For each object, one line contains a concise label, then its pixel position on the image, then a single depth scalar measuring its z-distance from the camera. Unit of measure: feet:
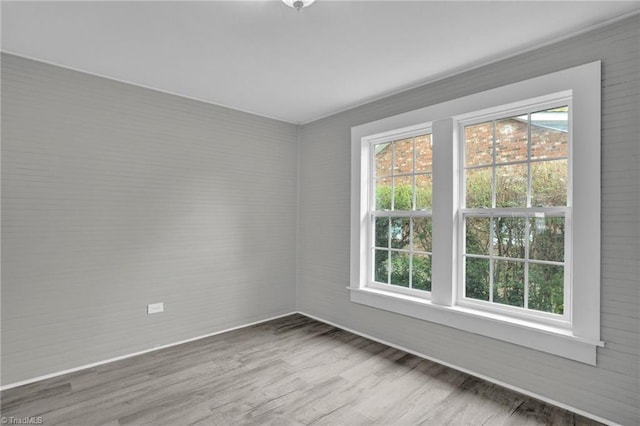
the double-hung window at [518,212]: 7.95
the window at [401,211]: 10.68
